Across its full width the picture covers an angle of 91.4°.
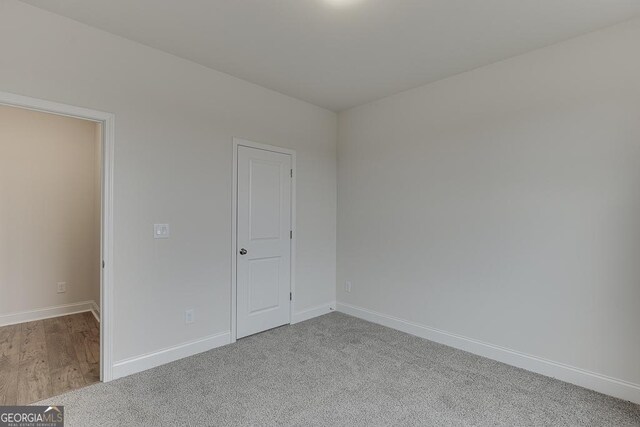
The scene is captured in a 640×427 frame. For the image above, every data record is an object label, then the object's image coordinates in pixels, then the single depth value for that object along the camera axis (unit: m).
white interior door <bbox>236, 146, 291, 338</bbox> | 3.28
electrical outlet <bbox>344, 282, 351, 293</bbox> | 4.11
